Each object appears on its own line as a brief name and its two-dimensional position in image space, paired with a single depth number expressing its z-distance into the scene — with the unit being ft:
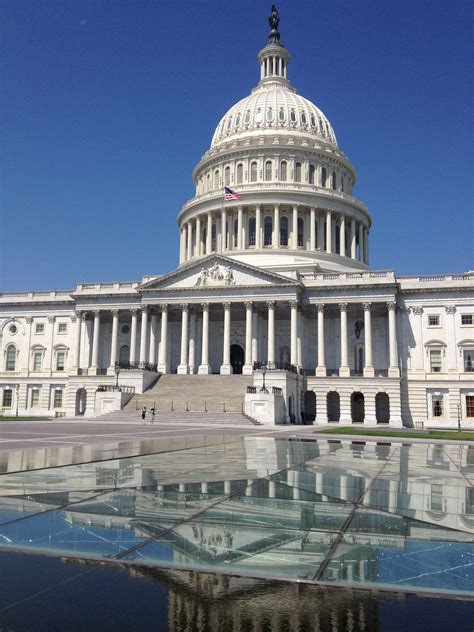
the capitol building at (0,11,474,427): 222.89
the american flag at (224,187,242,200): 261.44
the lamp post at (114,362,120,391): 217.11
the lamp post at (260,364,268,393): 186.60
